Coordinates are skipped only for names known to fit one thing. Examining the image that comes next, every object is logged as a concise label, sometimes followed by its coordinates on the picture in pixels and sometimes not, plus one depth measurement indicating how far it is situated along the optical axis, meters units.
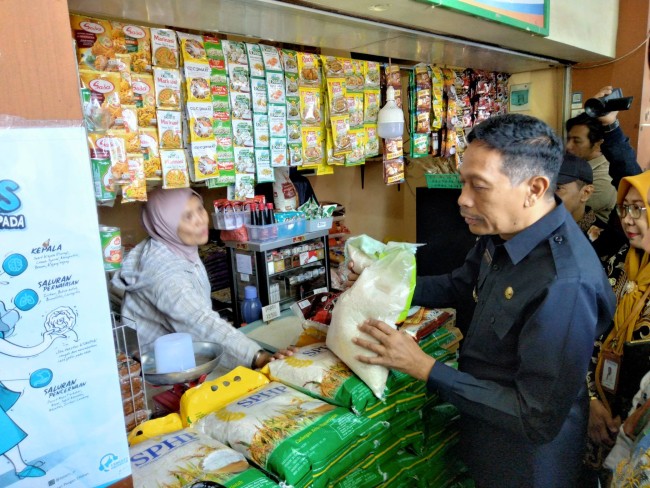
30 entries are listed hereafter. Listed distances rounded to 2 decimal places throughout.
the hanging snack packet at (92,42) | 1.35
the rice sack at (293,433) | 1.11
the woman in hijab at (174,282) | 1.78
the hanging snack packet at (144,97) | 1.50
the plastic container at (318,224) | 2.45
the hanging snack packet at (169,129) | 1.57
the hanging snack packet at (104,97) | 1.34
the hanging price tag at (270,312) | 2.19
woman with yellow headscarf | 1.78
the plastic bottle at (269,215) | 2.28
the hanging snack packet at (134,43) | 1.44
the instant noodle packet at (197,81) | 1.63
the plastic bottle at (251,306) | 2.24
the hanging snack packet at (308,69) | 2.04
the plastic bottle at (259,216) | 2.26
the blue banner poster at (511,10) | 1.77
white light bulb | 2.34
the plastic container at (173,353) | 1.44
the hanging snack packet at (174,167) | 1.60
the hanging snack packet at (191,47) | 1.62
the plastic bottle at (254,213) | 2.27
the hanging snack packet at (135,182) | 1.49
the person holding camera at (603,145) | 2.45
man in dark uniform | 1.13
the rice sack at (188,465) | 0.98
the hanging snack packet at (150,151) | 1.54
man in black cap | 2.34
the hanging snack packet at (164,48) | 1.54
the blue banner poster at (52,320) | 0.58
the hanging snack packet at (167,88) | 1.55
